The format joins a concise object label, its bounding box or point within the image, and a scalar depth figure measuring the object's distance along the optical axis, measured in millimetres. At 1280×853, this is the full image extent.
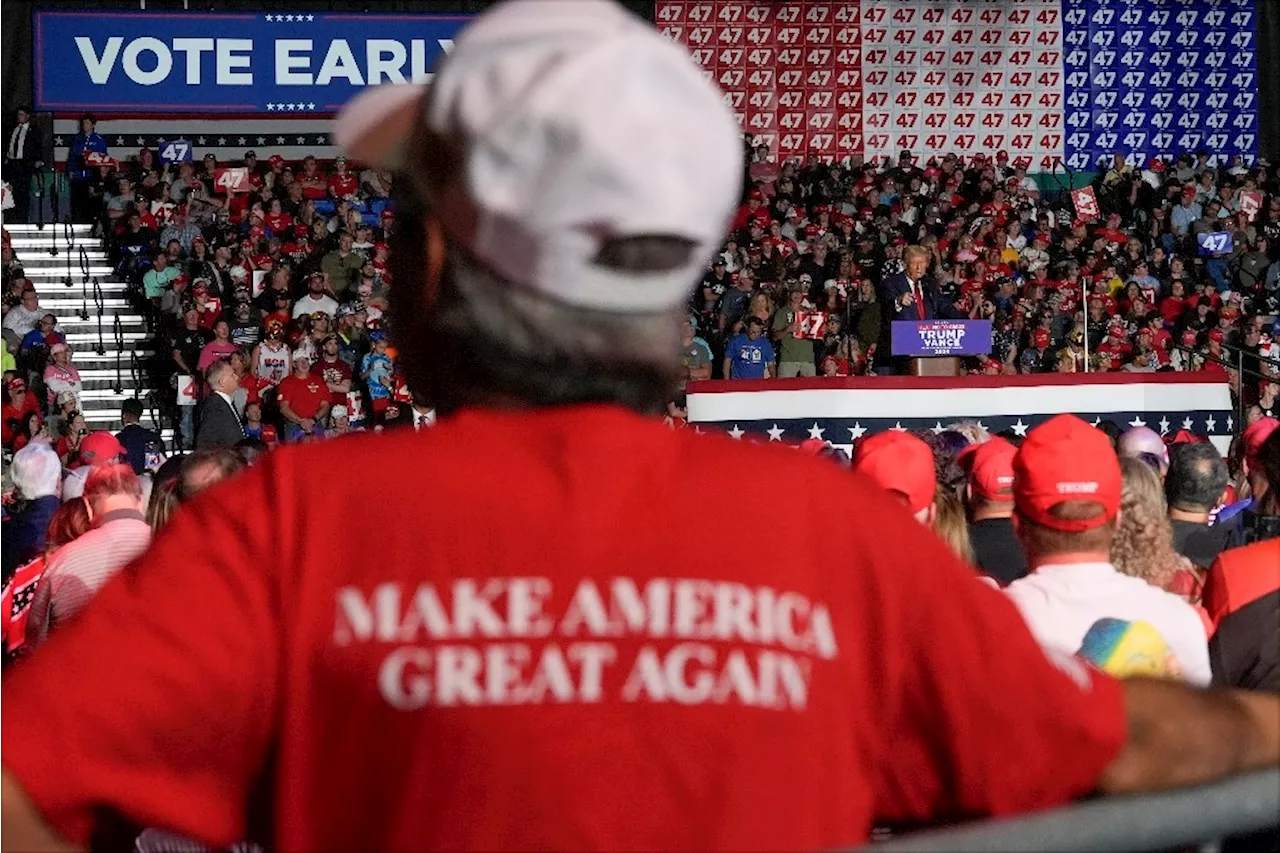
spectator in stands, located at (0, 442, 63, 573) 7199
